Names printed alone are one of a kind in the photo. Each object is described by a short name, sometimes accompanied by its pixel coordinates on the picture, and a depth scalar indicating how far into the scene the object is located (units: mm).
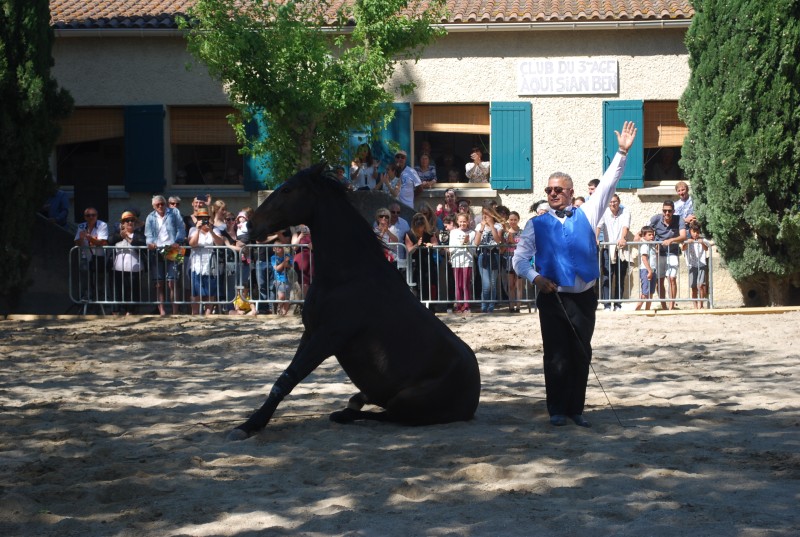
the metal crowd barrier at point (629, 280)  16281
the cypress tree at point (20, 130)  17125
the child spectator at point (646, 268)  16312
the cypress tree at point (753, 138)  16469
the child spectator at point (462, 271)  16500
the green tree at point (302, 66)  17453
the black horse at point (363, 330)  8031
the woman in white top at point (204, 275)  16734
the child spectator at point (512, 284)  16375
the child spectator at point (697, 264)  16344
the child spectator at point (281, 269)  16656
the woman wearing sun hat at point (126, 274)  16891
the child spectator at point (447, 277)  16562
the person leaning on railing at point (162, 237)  16859
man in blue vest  8195
